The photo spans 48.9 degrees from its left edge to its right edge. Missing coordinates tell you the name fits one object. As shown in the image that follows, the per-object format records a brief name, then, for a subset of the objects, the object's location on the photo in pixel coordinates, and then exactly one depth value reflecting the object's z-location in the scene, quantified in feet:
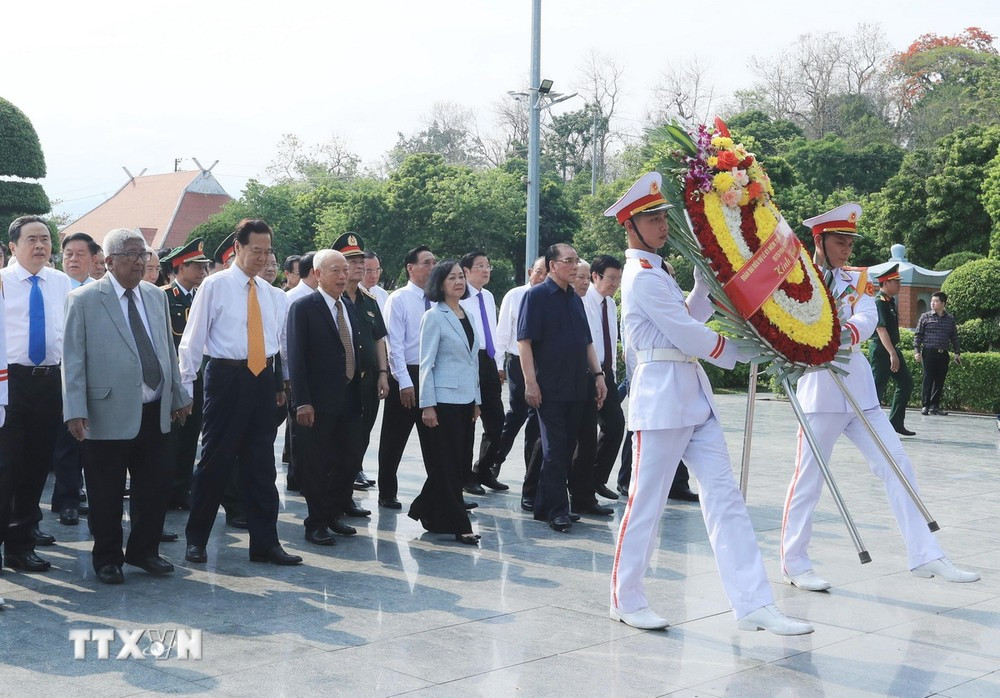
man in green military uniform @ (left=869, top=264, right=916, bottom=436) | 41.96
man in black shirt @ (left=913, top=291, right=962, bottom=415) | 51.52
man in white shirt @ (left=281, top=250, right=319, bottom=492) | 27.68
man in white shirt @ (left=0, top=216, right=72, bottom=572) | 19.66
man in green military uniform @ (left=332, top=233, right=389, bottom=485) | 24.62
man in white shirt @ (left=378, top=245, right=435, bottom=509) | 26.22
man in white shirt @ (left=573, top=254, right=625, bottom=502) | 26.89
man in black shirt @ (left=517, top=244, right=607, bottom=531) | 23.38
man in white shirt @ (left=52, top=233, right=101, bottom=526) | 23.24
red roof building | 193.98
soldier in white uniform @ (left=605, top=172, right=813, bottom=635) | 16.20
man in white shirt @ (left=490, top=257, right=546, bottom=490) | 27.25
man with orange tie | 20.27
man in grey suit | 18.57
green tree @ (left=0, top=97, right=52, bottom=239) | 76.13
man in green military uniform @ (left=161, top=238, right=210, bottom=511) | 25.94
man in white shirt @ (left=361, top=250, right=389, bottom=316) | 29.84
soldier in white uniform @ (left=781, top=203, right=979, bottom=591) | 18.99
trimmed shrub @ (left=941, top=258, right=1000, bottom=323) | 63.10
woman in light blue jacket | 22.57
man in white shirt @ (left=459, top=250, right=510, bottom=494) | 28.68
